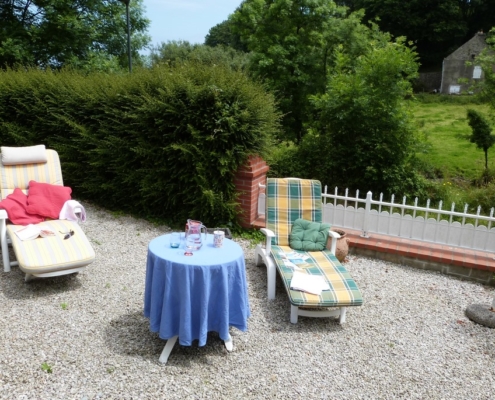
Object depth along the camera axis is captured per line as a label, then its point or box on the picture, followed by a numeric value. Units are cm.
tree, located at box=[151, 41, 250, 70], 3241
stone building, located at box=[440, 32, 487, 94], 3903
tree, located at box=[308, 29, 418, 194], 791
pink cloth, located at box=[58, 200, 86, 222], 556
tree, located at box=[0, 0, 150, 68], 1541
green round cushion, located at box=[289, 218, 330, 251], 513
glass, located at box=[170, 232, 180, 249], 374
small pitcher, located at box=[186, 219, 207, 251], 377
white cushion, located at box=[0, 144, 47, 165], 598
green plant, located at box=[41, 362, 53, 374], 331
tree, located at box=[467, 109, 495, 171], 1076
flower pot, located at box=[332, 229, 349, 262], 554
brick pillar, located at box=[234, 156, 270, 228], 641
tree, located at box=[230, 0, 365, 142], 1196
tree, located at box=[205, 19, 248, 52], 6084
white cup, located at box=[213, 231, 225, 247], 384
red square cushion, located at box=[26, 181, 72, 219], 546
